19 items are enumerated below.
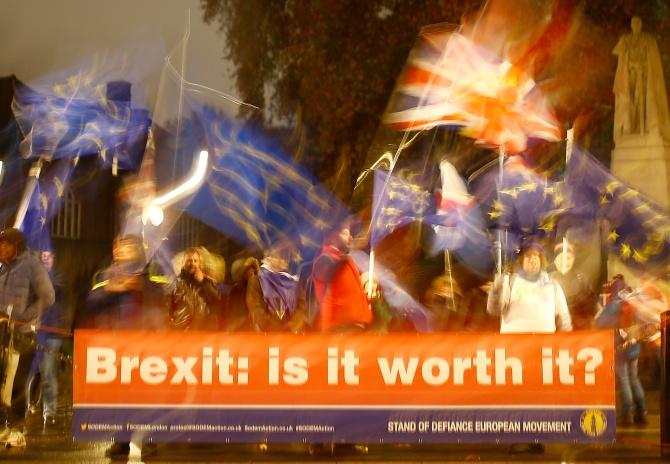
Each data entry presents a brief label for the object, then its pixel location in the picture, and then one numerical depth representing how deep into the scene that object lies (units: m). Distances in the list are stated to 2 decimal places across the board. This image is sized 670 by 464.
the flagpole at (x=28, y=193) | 12.35
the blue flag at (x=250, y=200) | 14.35
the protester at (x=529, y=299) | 9.02
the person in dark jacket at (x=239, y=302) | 9.91
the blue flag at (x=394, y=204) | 11.73
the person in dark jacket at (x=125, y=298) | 9.10
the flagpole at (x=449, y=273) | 9.42
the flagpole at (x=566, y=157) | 10.66
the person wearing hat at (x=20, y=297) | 9.95
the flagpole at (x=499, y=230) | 10.25
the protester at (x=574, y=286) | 10.71
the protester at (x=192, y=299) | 9.55
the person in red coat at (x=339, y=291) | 9.10
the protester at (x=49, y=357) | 10.52
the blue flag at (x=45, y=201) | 12.54
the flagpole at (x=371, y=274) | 9.71
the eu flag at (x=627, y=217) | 11.45
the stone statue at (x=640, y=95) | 14.93
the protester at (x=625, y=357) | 10.63
